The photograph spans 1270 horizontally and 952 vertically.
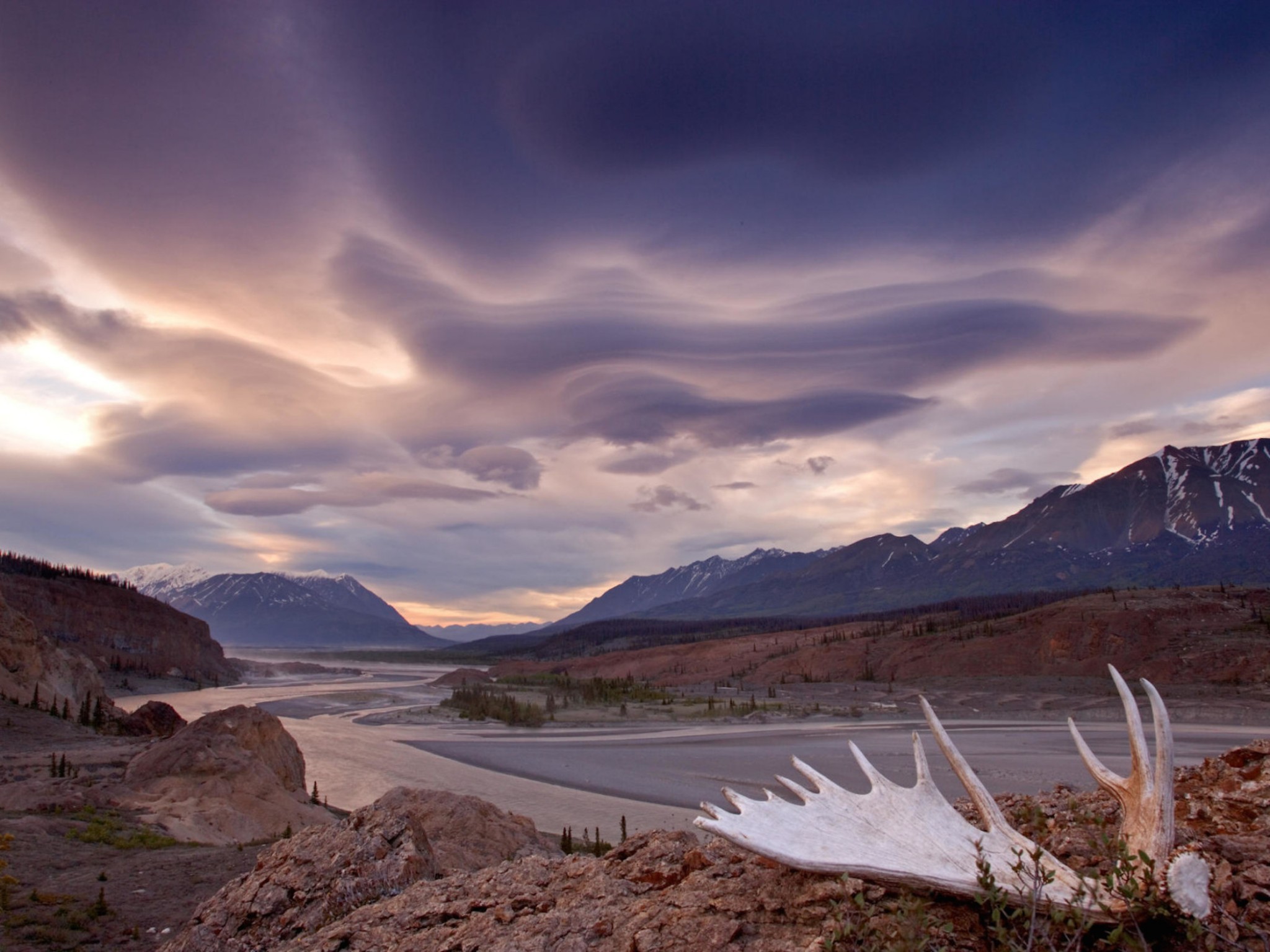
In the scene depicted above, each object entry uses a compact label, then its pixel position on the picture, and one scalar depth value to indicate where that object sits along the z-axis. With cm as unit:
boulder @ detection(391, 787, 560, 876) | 1017
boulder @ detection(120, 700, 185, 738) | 3031
